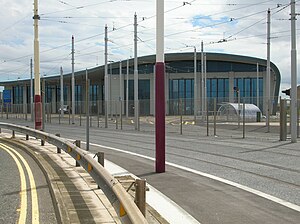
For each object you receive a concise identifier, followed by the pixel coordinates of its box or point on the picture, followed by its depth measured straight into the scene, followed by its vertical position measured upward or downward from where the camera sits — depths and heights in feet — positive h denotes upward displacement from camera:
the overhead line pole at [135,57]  116.16 +13.81
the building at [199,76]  248.11 +18.77
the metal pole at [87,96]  42.19 +1.25
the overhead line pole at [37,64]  72.28 +7.76
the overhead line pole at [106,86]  117.64 +7.20
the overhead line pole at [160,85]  32.78 +1.80
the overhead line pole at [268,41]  115.77 +18.18
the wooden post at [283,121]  68.18 -2.07
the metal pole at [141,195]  16.93 -3.40
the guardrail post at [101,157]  27.96 -3.18
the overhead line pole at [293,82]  65.82 +3.99
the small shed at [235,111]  137.82 -1.02
